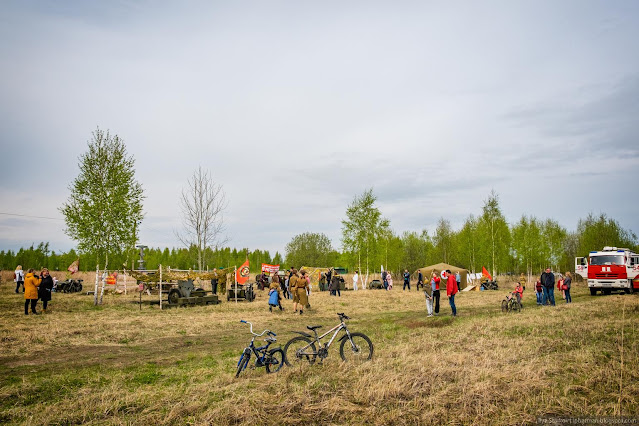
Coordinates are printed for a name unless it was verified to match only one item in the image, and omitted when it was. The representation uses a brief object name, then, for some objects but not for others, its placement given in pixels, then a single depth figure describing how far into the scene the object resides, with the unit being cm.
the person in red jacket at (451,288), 1720
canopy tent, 3888
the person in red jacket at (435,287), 1769
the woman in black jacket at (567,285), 2172
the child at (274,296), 2033
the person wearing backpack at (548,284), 2019
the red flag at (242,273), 2586
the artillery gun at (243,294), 2634
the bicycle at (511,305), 1836
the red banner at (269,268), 4226
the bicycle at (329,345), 896
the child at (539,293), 2119
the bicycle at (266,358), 827
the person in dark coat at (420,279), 3722
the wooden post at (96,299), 2284
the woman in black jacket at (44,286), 1877
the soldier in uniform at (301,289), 1953
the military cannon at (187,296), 2253
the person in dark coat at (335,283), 3123
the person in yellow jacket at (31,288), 1780
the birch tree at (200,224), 3497
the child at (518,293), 1870
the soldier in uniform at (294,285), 2012
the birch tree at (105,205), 2458
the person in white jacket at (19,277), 2894
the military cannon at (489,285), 3788
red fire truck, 2762
